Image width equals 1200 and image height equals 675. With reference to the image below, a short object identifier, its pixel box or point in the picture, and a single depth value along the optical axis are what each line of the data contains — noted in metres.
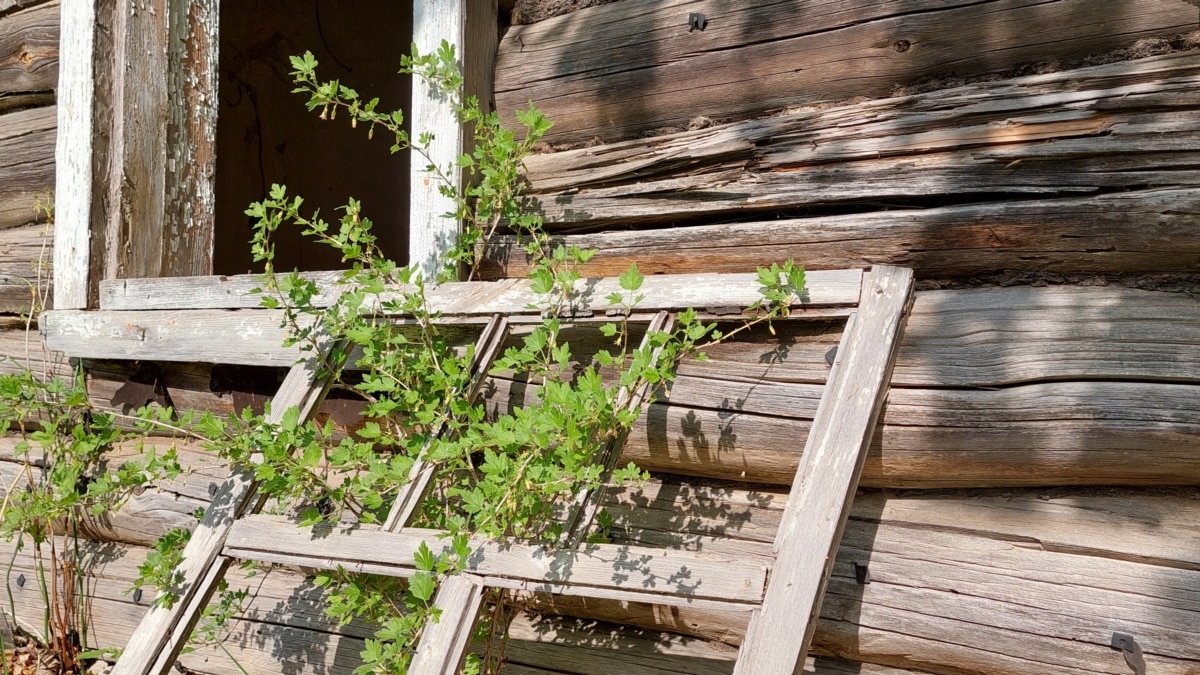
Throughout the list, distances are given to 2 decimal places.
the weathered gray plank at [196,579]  1.89
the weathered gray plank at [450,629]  1.57
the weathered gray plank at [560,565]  1.51
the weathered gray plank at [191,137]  2.78
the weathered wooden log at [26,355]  2.91
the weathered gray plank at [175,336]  2.37
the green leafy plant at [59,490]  2.44
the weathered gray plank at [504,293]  1.81
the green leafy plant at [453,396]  1.66
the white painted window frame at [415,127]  2.25
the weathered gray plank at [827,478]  1.46
